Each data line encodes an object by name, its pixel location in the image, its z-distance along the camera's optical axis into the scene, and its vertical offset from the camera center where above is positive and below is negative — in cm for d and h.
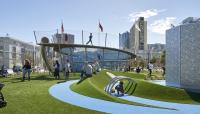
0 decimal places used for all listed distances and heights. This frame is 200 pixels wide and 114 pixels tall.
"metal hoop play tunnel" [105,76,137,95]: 915 -192
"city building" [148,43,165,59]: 5609 +178
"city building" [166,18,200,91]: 993 +27
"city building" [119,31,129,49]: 2363 +287
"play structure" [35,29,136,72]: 1768 +89
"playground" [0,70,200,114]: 577 -208
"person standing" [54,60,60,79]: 1419 -133
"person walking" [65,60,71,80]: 1442 -123
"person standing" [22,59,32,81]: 1265 -80
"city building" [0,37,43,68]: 4106 +421
